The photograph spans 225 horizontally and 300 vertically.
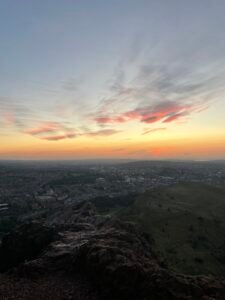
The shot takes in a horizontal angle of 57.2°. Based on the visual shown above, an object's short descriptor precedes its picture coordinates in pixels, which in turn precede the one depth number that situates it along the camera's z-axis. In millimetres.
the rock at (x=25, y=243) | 25396
